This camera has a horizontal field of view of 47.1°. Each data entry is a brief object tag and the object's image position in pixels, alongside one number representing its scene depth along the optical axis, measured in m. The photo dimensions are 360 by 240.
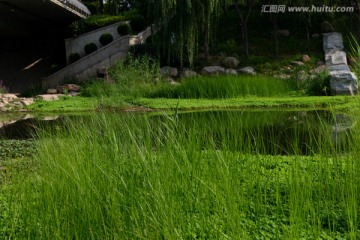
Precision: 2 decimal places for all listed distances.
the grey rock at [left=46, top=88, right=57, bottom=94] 18.00
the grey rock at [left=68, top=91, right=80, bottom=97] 16.70
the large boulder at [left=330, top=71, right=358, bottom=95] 11.67
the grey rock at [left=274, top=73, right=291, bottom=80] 15.55
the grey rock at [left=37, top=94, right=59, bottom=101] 15.30
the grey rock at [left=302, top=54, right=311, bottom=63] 18.57
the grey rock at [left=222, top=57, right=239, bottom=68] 18.39
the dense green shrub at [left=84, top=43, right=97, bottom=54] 23.19
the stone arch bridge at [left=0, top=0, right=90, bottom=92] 24.08
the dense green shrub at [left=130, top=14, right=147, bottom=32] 23.08
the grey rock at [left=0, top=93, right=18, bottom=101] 14.84
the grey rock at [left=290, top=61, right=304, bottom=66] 17.95
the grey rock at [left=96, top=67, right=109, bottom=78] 20.22
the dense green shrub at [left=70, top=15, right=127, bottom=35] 24.13
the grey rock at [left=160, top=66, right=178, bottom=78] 17.17
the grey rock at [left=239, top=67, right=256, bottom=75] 16.80
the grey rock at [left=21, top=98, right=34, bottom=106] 14.33
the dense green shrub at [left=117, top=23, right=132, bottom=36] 22.25
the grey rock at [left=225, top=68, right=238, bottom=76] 16.33
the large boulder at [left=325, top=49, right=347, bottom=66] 17.45
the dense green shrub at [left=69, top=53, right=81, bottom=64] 23.75
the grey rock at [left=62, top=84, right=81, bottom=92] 18.16
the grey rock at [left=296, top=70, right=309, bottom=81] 13.60
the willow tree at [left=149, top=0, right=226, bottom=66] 16.83
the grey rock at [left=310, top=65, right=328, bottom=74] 15.80
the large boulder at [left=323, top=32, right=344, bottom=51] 19.53
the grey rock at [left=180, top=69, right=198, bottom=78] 16.95
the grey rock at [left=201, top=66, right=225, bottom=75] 17.20
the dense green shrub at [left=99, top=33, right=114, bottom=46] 22.86
